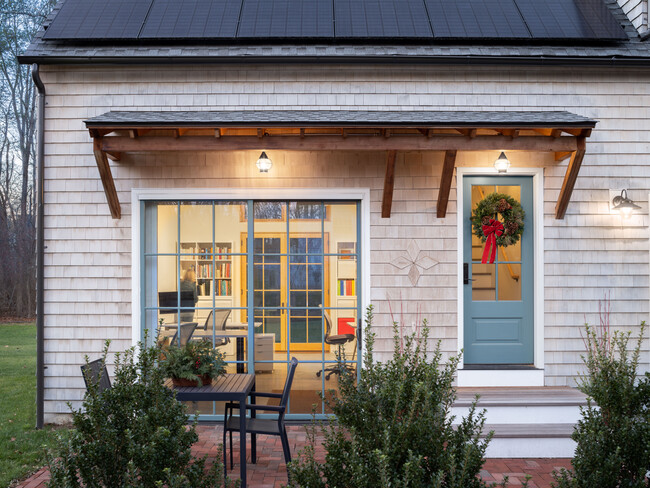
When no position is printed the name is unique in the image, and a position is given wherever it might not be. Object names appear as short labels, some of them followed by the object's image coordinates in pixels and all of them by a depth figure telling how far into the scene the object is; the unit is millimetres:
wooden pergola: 4602
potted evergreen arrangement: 3990
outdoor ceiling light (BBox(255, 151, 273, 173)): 5047
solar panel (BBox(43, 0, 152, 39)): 5352
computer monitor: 5332
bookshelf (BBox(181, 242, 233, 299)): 5336
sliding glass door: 5324
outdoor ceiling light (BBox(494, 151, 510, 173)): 5043
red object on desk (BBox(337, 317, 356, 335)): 5352
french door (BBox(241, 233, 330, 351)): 5328
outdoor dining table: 3738
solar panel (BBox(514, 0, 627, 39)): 5464
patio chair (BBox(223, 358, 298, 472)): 3912
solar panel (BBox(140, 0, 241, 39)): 5418
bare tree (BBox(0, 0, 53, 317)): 16250
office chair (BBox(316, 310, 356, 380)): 5309
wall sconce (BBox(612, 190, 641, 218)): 5207
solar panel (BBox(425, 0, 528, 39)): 5453
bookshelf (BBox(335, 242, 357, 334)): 5371
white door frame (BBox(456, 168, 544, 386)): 5246
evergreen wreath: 5254
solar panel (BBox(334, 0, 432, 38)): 5461
